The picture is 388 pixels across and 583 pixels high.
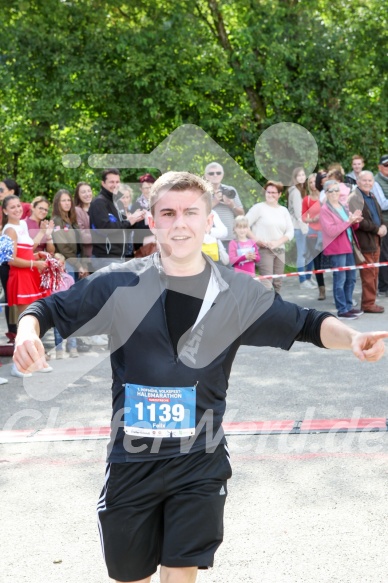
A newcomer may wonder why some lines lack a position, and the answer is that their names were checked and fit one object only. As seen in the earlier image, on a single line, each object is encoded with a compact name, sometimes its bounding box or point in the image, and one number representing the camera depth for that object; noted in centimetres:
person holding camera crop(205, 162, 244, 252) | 1063
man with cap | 1245
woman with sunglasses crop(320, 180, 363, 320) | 1088
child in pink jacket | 1041
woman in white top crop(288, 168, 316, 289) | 1267
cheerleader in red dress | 853
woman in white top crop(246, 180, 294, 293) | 1115
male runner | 292
